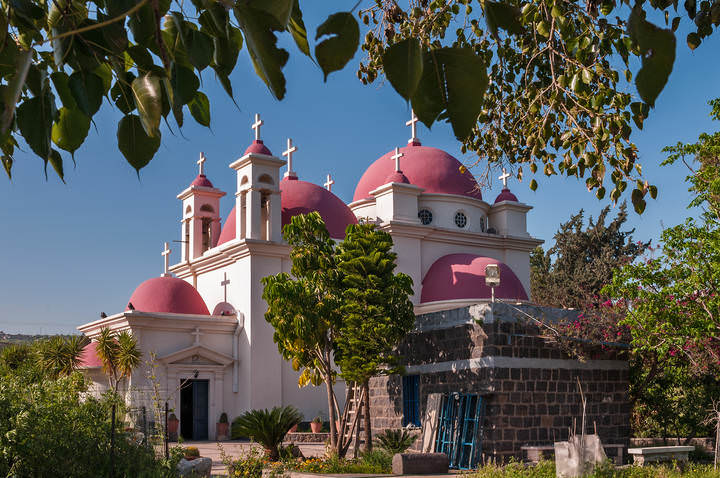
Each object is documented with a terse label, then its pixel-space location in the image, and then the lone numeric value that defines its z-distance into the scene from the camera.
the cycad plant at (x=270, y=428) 15.18
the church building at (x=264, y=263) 22.95
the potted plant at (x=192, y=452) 14.76
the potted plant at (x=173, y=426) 20.97
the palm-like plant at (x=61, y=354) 21.53
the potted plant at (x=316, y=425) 22.28
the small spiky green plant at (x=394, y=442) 14.21
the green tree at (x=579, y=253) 34.41
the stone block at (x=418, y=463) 12.83
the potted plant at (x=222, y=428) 22.67
